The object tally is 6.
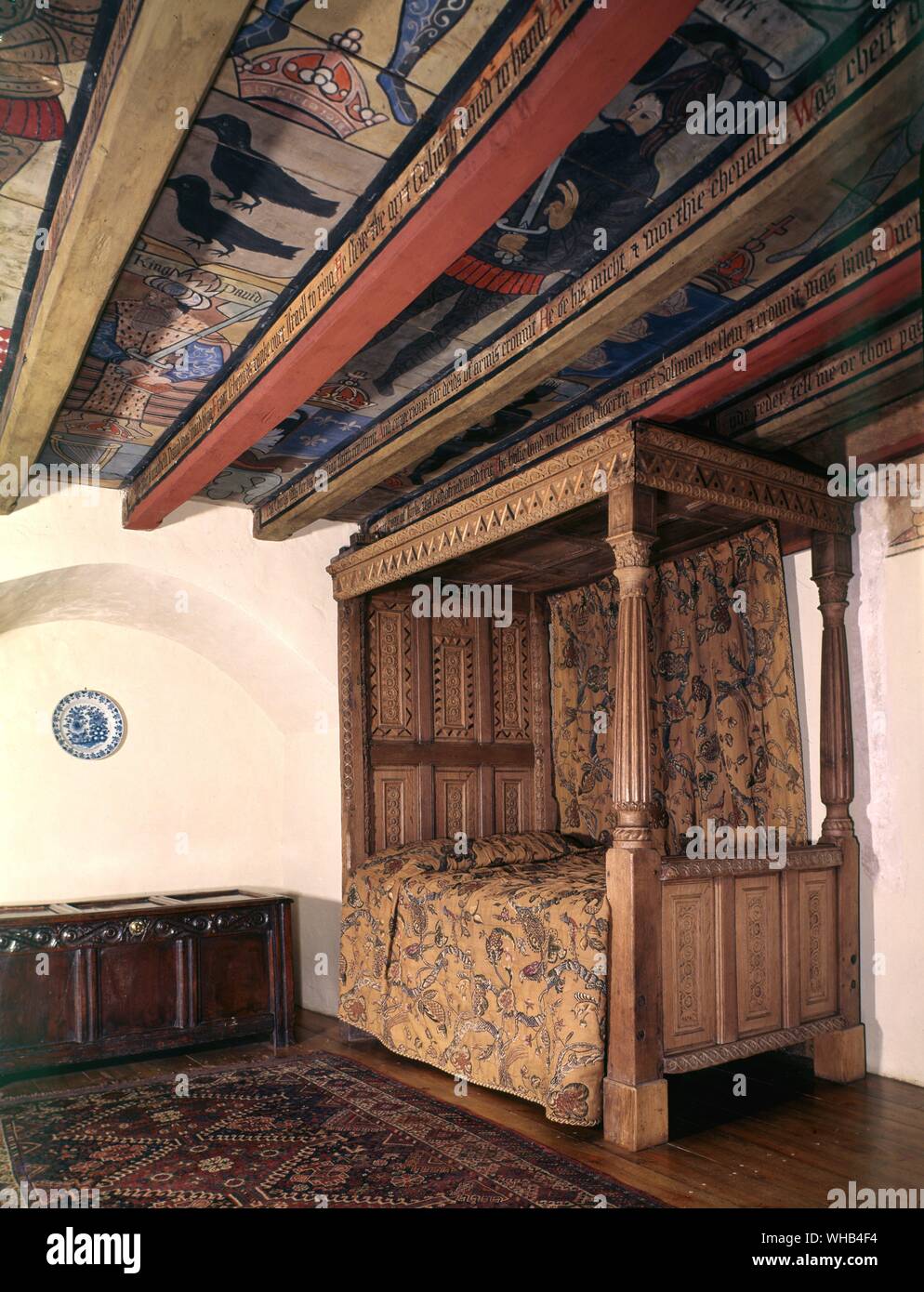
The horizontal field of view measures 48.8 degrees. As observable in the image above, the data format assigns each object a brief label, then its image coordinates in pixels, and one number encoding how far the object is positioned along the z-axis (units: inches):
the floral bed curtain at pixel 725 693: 189.0
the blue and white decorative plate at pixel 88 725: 247.3
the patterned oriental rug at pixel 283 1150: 134.3
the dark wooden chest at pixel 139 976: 202.2
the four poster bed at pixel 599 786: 158.2
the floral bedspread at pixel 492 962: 157.5
